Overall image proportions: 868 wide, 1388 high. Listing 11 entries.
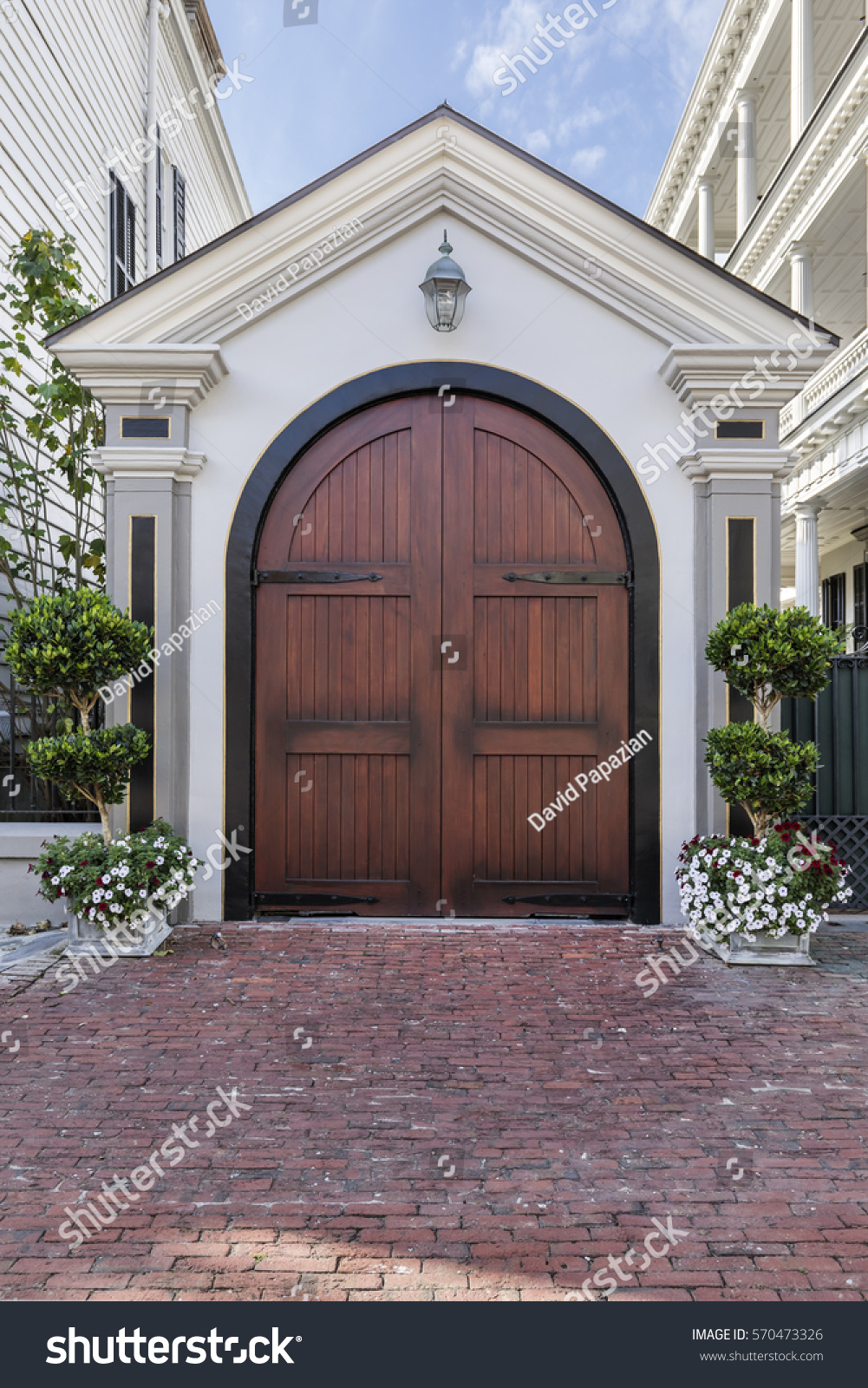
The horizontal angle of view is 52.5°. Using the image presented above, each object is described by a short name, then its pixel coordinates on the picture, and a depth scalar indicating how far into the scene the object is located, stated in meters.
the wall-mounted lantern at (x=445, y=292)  5.84
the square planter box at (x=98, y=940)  5.36
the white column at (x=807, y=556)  14.20
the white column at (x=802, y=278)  14.16
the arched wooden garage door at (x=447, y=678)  6.07
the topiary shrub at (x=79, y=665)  5.14
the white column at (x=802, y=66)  13.59
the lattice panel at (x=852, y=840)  6.52
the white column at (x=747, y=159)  16.41
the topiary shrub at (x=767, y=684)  5.22
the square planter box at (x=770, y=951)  5.29
